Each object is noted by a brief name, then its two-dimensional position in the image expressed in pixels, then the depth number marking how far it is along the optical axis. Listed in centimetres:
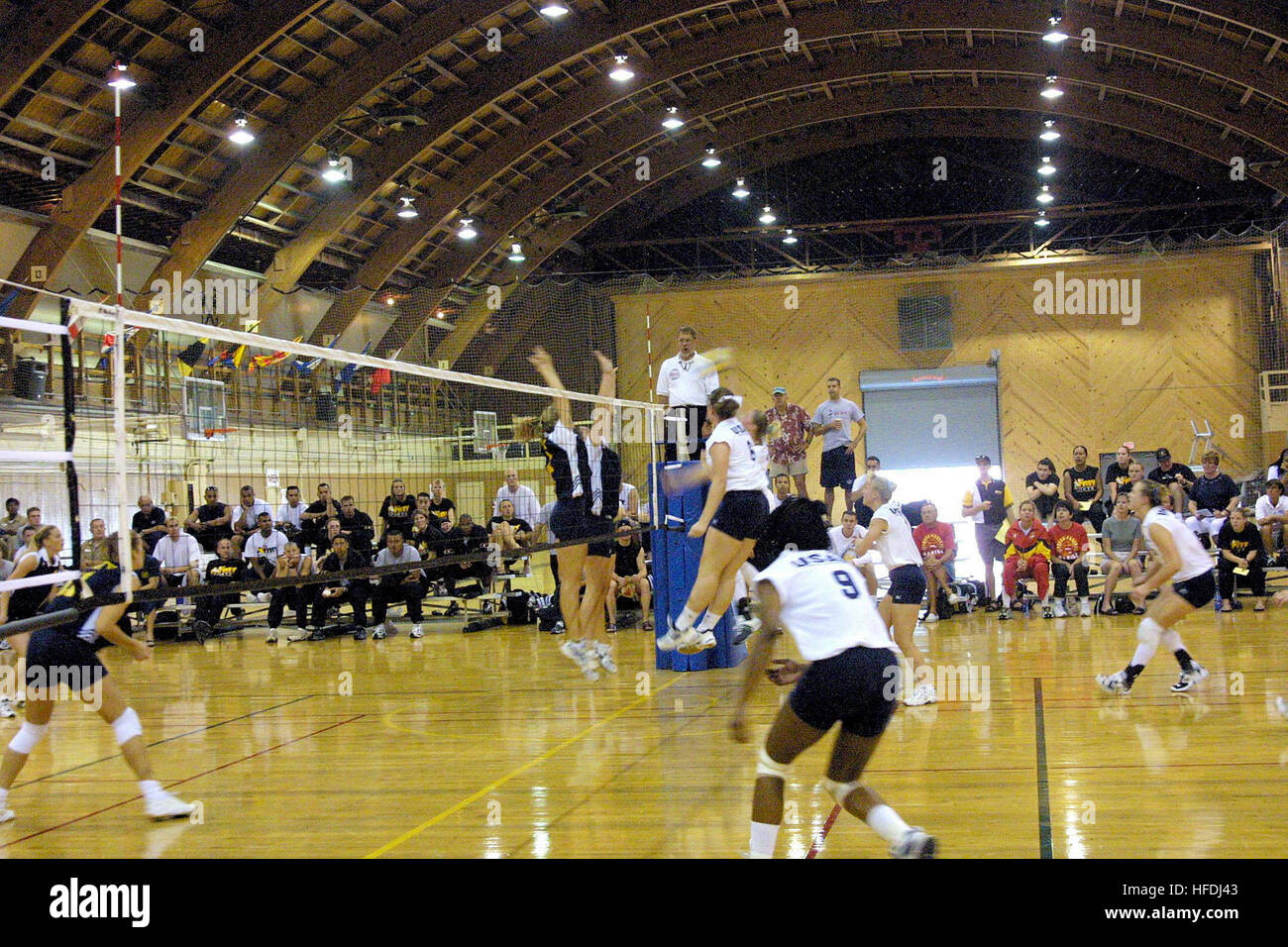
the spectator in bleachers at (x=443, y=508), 1498
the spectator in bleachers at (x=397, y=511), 1477
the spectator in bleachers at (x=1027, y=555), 1398
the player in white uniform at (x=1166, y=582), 839
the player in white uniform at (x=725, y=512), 741
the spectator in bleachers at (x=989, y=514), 1470
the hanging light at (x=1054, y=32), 1834
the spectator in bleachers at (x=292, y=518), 1460
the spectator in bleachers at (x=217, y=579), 1446
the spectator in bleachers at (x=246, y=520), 1501
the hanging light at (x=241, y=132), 1847
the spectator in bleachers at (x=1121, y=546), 1338
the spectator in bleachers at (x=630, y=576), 1476
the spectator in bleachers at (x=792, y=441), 1485
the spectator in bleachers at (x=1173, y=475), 1459
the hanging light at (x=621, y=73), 2072
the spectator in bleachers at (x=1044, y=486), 1529
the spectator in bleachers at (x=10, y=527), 1373
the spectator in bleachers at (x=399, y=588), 1423
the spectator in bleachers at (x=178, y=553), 1423
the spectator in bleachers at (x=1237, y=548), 1320
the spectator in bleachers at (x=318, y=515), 1445
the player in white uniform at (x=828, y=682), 406
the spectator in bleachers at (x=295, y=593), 1458
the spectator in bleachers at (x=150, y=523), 1451
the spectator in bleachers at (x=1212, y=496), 1438
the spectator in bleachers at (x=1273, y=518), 1432
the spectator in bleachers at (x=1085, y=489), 1560
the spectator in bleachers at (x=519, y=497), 1431
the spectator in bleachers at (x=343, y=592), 1406
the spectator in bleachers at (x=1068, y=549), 1393
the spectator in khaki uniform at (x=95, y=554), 598
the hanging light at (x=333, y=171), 2088
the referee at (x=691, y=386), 1016
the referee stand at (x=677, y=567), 1018
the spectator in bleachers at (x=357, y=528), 1441
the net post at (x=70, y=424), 553
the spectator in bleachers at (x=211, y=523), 1512
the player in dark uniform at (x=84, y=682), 593
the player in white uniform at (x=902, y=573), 852
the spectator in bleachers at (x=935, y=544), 1345
